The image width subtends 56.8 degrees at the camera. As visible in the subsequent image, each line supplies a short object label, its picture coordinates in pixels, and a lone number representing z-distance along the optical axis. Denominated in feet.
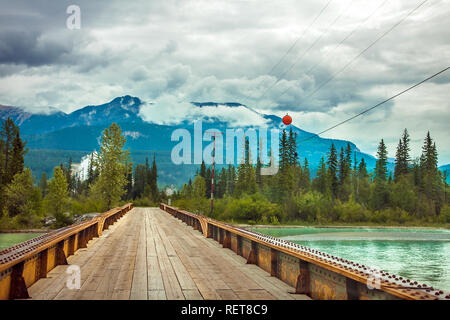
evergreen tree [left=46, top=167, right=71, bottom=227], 217.36
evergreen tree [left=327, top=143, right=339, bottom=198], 334.44
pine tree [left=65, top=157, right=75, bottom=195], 477.77
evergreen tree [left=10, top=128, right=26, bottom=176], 230.27
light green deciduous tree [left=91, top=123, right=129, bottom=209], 156.46
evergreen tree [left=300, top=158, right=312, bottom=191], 401.29
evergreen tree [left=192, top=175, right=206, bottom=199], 308.28
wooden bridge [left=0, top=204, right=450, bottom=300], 21.86
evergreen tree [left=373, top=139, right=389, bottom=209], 305.32
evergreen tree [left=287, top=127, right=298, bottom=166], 313.12
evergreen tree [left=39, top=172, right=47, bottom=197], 545.11
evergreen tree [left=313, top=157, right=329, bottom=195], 333.66
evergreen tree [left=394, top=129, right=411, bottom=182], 321.15
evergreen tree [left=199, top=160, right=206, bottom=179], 473.26
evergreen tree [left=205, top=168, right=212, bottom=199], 462.60
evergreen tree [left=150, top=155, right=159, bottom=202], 458.25
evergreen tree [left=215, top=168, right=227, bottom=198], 468.42
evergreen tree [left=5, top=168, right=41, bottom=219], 204.64
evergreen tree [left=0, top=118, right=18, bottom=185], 247.54
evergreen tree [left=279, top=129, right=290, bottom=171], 316.56
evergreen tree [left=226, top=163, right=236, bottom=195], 450.09
